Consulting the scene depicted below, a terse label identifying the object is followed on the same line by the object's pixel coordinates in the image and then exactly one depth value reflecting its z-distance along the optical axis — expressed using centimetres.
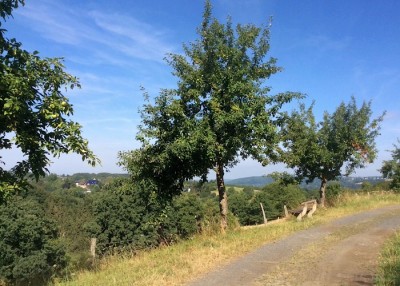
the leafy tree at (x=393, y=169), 3531
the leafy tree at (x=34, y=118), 564
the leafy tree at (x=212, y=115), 1248
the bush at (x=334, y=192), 2445
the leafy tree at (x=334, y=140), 2373
